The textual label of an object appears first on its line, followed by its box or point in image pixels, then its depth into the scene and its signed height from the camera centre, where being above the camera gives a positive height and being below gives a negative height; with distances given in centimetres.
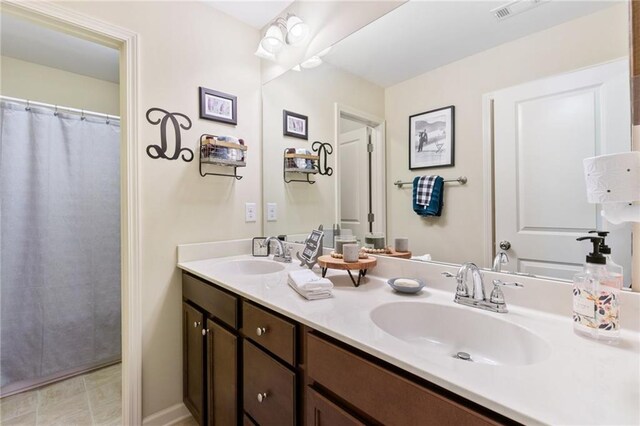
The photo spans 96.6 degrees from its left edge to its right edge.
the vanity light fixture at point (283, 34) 169 +108
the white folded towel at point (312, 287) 100 -27
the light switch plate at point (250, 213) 195 -1
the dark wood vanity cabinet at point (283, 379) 58 -48
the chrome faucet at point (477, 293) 86 -26
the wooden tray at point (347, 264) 117 -22
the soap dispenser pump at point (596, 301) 67 -22
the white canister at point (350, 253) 121 -18
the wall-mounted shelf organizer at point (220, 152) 166 +36
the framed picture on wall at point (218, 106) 173 +67
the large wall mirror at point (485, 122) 83 +32
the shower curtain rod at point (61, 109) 191 +76
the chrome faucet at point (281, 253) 170 -25
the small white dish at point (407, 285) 102 -27
